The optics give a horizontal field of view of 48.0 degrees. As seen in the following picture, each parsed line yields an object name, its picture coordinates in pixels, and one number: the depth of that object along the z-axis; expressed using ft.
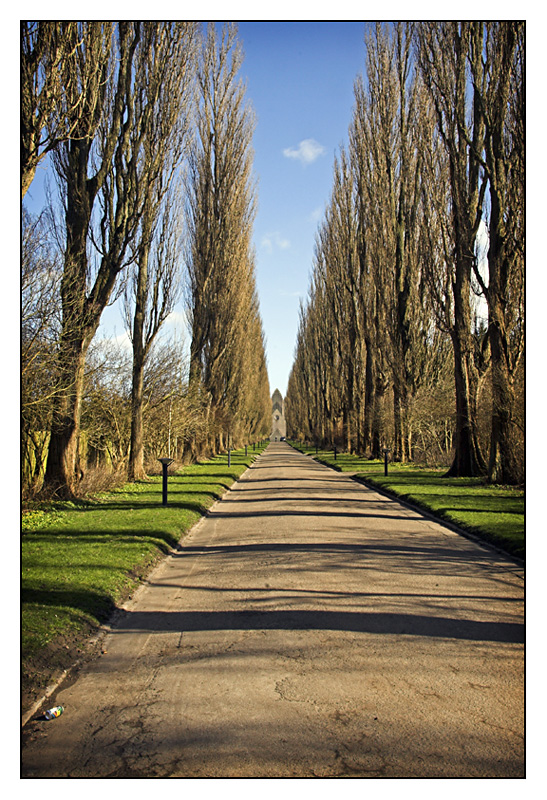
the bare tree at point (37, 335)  36.01
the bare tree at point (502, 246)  48.75
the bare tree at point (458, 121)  54.95
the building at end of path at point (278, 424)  578.99
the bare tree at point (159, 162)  54.54
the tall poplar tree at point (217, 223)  105.40
